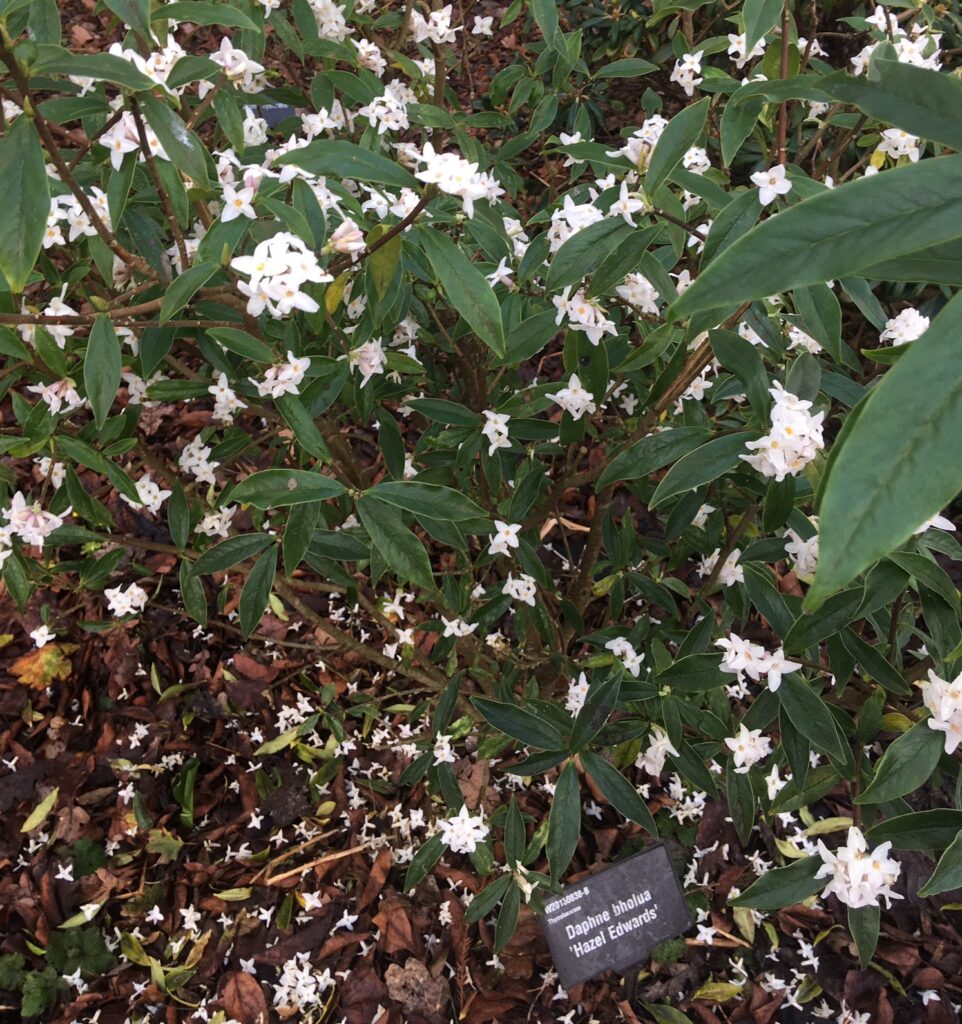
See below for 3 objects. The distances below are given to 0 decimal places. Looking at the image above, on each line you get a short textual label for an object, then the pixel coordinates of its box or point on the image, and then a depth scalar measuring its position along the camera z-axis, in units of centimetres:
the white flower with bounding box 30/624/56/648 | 80
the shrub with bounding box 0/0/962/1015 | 30
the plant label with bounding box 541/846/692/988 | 67
